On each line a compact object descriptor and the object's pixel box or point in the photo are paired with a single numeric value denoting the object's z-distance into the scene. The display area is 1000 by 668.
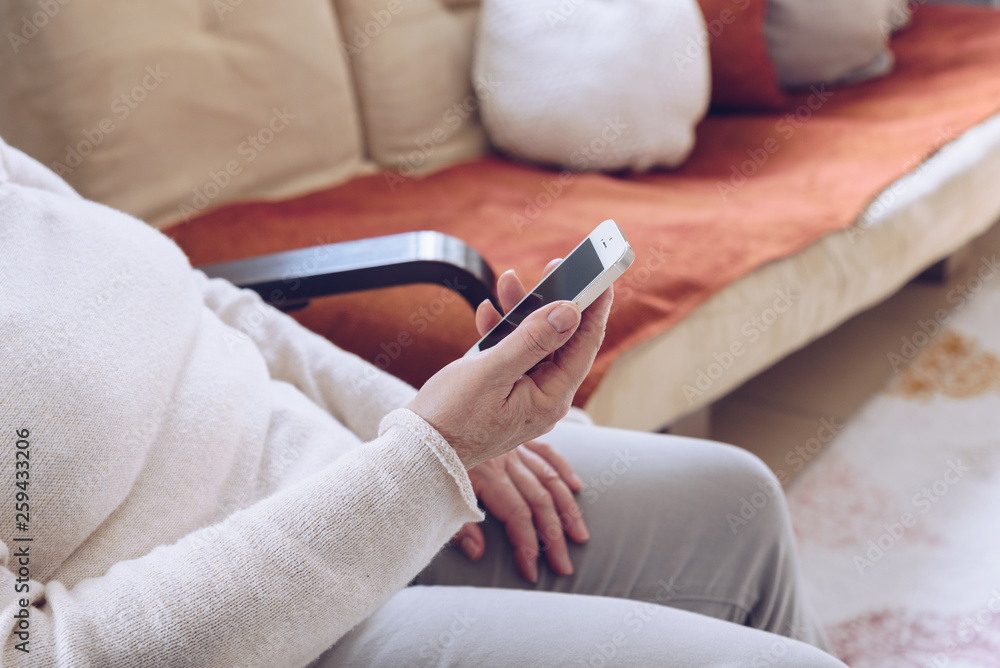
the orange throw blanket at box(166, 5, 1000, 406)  1.15
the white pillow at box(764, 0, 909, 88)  2.02
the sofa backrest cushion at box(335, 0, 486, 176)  1.63
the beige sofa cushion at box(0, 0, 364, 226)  1.22
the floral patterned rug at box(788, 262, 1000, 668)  1.13
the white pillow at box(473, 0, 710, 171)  1.62
